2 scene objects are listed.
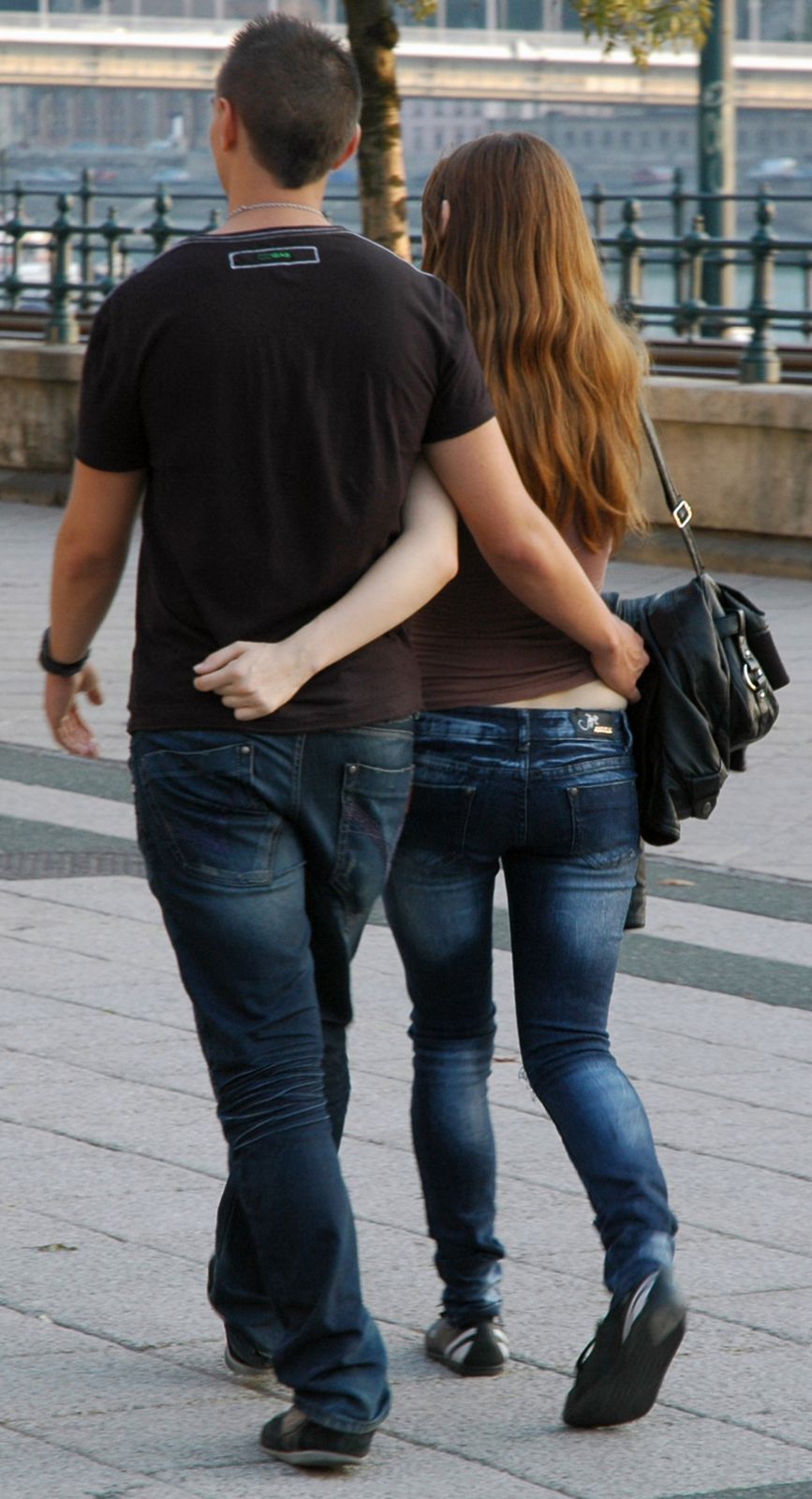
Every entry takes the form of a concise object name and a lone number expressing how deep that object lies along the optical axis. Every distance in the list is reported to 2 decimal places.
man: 5.42
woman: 5.98
